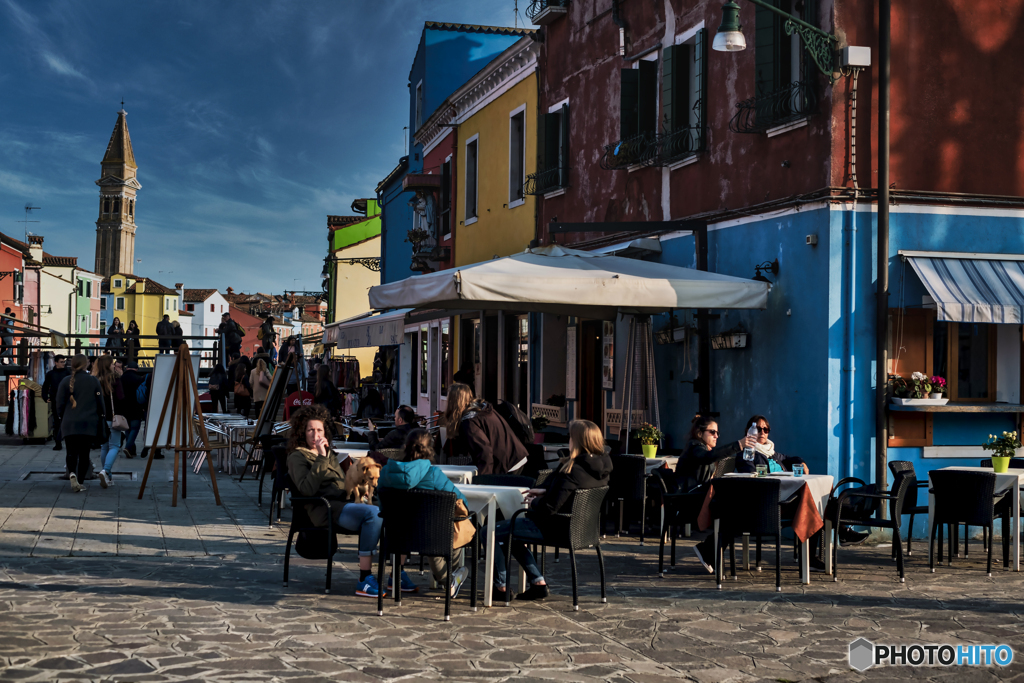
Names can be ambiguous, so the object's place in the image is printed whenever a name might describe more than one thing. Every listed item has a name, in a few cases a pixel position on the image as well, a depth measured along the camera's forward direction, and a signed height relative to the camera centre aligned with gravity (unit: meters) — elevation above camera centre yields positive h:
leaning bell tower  132.75 +21.78
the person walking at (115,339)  27.78 +1.27
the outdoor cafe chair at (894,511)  8.34 -0.94
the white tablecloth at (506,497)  7.50 -0.77
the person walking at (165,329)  31.16 +1.63
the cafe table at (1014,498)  8.73 -0.87
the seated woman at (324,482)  7.46 -0.70
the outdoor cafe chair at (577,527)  7.17 -0.94
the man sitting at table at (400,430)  10.13 -0.43
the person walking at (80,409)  12.68 -0.32
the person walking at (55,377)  17.52 +0.08
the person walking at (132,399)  14.91 -0.23
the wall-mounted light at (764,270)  10.91 +1.26
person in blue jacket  7.13 -0.58
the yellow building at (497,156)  18.08 +4.34
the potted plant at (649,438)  10.55 -0.48
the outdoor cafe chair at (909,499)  9.48 -0.95
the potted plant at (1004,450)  9.12 -0.48
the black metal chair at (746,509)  7.88 -0.88
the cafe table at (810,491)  8.10 -0.78
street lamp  9.52 +3.26
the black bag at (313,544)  7.65 -1.14
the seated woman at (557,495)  7.32 -0.73
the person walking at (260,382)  20.23 +0.05
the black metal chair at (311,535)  7.51 -1.07
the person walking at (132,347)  27.24 +0.92
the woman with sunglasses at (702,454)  8.92 -0.53
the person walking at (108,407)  13.57 -0.32
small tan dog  7.77 -0.68
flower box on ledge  10.06 -0.08
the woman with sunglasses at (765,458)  9.05 -0.58
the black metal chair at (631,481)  9.91 -0.85
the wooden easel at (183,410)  12.12 -0.30
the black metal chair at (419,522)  6.79 -0.87
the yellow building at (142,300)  102.88 +8.02
